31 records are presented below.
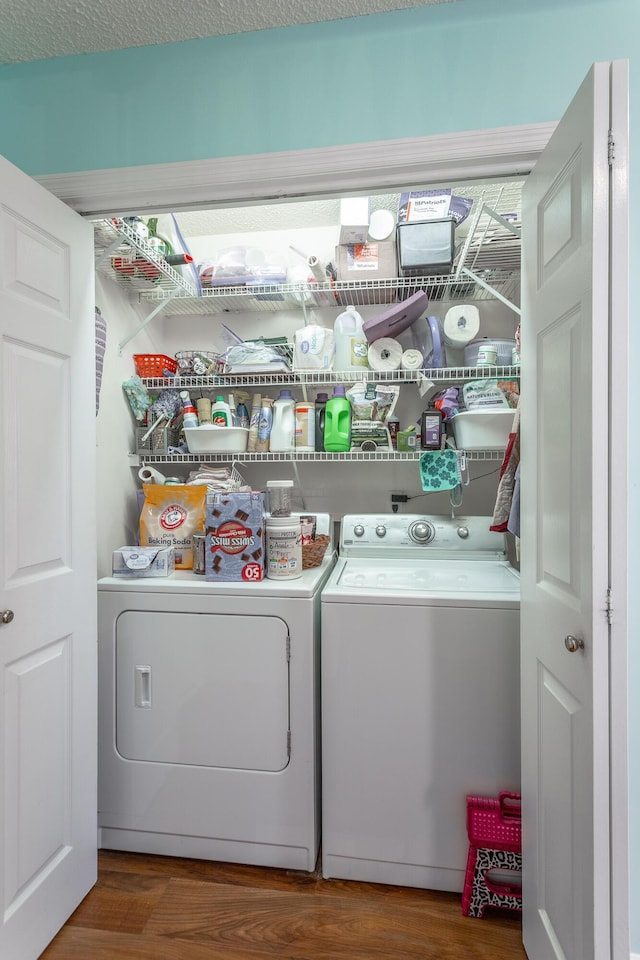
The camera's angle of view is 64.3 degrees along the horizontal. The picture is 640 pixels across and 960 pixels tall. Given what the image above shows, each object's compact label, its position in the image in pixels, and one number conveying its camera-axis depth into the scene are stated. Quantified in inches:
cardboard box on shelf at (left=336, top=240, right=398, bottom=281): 85.9
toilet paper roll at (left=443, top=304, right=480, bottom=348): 86.5
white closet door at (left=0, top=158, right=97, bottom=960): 48.4
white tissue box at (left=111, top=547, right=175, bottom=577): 70.9
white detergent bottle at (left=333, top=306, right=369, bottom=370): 89.4
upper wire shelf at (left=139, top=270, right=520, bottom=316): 85.7
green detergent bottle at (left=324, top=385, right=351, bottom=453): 88.9
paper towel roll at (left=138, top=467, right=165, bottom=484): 88.9
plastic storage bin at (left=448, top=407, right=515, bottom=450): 81.9
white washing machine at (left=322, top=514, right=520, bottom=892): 60.9
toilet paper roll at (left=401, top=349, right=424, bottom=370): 86.7
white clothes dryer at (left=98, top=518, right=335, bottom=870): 64.5
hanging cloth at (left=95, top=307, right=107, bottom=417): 75.4
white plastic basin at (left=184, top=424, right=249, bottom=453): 91.1
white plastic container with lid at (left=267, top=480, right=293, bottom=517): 74.6
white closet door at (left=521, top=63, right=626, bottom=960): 36.0
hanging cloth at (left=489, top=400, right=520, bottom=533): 65.7
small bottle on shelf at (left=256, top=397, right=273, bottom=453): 92.7
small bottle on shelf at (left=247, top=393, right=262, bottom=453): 93.0
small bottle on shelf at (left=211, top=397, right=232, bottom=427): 90.6
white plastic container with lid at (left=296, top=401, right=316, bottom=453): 91.3
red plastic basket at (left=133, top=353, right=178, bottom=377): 94.6
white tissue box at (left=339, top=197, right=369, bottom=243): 84.1
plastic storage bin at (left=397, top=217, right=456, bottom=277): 79.3
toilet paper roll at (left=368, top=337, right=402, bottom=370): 88.2
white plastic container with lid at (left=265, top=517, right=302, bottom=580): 69.3
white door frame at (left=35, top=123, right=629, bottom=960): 50.9
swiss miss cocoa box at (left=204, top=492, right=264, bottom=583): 68.8
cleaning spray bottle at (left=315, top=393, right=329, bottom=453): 92.3
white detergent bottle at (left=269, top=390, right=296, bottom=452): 92.0
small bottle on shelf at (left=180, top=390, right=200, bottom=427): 91.6
